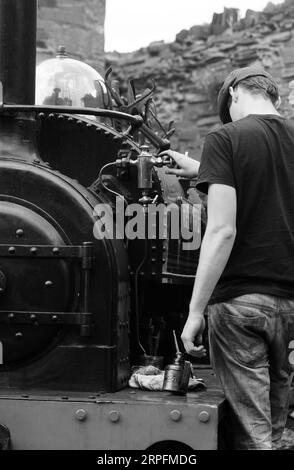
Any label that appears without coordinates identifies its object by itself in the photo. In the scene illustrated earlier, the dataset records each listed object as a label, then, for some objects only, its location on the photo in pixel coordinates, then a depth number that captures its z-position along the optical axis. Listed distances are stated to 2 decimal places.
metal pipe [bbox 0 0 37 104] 3.70
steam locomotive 3.24
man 3.12
